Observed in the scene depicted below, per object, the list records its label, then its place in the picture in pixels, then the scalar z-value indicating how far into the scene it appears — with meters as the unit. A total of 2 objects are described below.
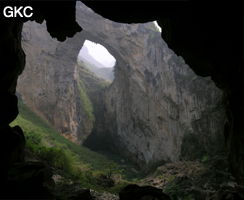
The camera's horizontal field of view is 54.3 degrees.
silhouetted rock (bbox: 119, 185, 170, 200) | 8.91
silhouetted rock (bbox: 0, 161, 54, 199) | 8.65
